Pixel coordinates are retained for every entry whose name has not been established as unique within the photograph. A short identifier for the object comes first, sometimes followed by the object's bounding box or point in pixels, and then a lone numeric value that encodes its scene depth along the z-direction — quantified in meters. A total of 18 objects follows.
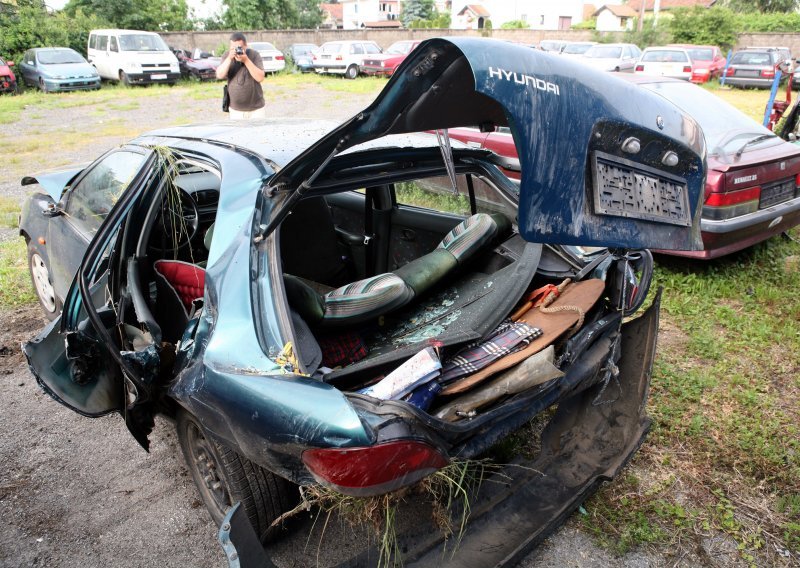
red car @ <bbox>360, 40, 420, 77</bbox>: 23.11
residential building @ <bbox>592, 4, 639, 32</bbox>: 57.77
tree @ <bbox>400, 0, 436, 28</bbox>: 58.70
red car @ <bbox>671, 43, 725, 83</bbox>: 20.45
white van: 19.81
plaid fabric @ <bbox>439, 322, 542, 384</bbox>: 2.08
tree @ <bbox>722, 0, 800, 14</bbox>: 45.28
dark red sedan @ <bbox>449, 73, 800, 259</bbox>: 4.40
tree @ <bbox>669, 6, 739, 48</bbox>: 29.66
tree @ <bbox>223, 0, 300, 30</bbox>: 36.50
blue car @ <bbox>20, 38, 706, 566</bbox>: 1.75
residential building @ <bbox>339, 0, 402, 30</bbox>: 77.12
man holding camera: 7.07
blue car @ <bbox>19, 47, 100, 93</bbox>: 18.50
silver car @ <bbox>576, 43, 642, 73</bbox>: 20.53
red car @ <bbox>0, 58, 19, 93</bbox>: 18.33
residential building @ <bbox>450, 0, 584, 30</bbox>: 61.00
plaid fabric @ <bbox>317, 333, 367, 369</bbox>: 2.46
